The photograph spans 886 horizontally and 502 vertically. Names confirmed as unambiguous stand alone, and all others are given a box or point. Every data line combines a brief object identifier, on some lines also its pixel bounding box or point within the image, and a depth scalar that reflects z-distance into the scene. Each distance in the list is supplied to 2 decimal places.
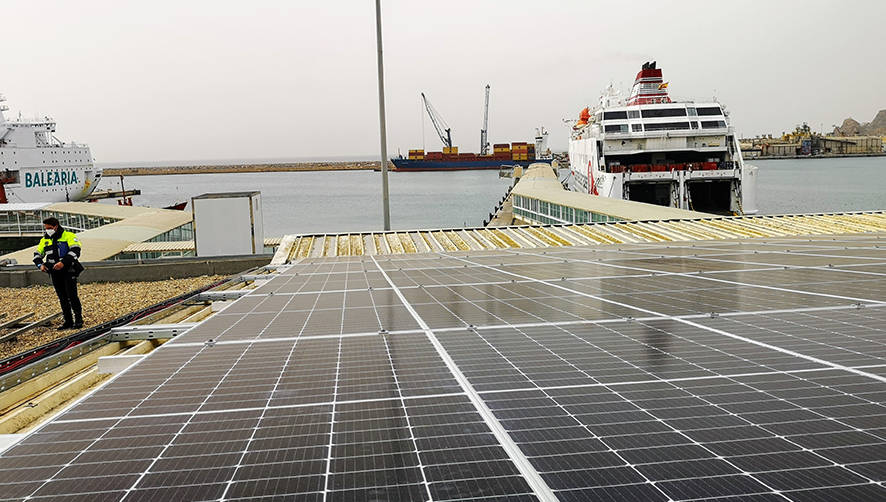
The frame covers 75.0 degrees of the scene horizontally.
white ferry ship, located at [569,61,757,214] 46.53
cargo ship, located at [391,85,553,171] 188.56
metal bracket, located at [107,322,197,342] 7.96
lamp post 20.41
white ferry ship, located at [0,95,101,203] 67.56
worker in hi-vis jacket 12.66
